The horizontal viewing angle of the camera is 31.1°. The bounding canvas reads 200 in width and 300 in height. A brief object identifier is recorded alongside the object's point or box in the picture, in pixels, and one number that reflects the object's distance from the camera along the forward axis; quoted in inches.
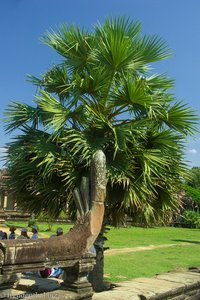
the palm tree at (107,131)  251.3
